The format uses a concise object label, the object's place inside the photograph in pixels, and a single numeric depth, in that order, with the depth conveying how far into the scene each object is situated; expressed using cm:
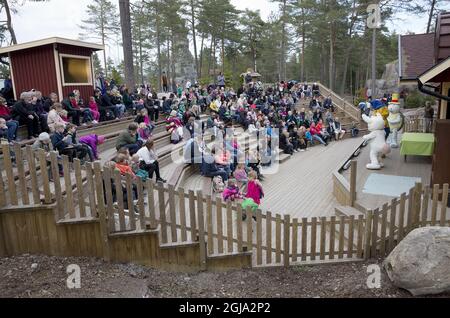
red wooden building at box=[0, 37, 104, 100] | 1184
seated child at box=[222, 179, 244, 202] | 833
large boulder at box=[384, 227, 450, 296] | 468
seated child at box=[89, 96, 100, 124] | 1192
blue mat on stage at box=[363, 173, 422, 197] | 889
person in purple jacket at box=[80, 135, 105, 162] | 845
